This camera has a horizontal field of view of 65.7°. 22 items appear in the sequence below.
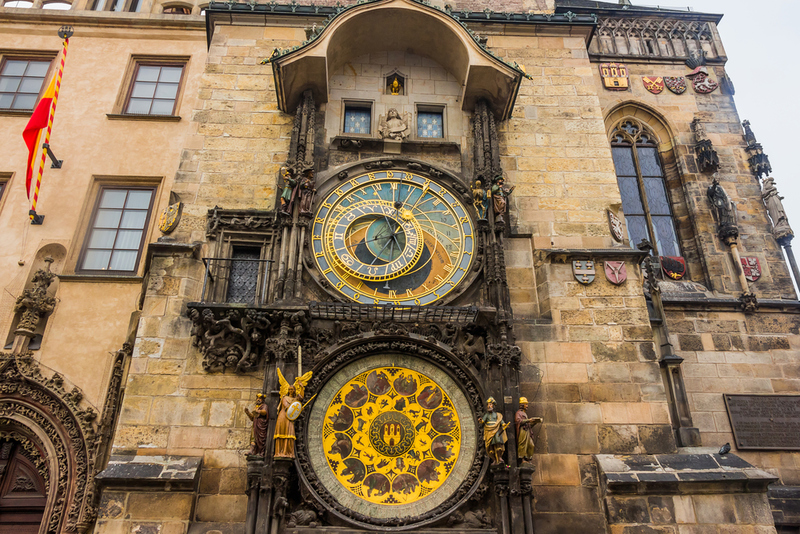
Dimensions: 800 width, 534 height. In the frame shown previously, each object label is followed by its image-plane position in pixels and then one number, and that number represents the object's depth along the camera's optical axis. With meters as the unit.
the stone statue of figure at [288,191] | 8.48
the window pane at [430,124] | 9.82
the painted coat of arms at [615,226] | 9.01
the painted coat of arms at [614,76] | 12.70
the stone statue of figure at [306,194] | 8.53
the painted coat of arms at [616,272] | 8.55
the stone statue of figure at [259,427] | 6.85
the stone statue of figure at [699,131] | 11.98
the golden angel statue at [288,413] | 6.84
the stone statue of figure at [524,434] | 7.05
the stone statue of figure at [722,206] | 11.00
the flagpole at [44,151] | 10.52
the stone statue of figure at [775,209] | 10.99
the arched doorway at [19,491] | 8.67
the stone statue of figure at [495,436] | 6.96
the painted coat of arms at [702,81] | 12.66
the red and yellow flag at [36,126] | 10.12
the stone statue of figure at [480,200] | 8.72
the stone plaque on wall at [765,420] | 9.34
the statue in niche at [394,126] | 9.49
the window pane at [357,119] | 9.75
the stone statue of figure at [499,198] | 8.64
